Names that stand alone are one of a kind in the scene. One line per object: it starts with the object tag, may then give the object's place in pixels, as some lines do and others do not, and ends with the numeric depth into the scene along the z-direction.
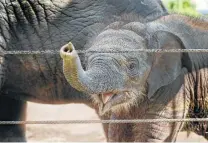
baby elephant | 5.38
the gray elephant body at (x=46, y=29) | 6.32
